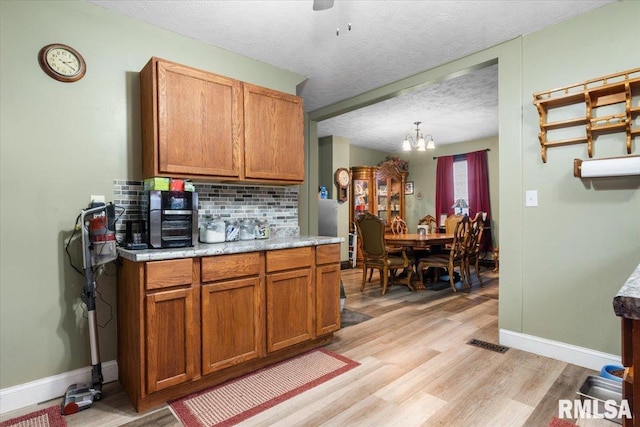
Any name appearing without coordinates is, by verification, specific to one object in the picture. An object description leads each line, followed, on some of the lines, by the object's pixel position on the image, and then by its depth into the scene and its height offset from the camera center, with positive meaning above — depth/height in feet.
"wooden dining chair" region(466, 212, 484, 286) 15.55 -1.54
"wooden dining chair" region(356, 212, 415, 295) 14.19 -1.79
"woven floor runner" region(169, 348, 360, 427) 5.80 -3.59
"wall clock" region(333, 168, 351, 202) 20.94 +1.95
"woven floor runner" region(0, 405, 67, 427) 5.60 -3.58
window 21.99 +2.05
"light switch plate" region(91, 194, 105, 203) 7.06 +0.38
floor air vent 8.46 -3.63
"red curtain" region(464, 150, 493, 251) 20.84 +1.43
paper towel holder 6.51 +0.85
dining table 14.62 -1.42
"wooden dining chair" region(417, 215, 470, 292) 14.70 -2.26
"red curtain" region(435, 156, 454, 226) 22.70 +1.67
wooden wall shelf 6.75 +2.29
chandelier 15.62 +3.24
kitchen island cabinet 2.22 -0.93
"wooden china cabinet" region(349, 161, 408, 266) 22.48 +1.40
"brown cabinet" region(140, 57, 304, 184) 7.10 +2.10
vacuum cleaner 6.12 -0.87
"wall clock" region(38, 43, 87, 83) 6.54 +3.16
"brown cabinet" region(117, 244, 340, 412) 5.91 -2.17
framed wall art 25.25 +1.76
